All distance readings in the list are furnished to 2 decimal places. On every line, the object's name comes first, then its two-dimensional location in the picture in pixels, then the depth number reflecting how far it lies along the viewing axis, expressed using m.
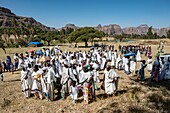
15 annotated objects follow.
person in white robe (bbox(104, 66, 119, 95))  7.78
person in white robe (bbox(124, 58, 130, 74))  12.83
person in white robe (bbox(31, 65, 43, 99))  7.96
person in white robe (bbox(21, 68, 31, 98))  8.35
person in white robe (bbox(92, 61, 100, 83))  10.72
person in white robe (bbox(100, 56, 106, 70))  13.83
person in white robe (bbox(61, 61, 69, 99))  7.85
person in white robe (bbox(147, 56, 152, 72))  11.99
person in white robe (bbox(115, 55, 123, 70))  14.47
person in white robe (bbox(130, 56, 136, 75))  13.08
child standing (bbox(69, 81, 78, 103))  7.65
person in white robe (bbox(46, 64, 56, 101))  7.67
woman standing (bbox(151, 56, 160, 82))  10.22
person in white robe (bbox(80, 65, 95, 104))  7.34
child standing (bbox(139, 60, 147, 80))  10.68
